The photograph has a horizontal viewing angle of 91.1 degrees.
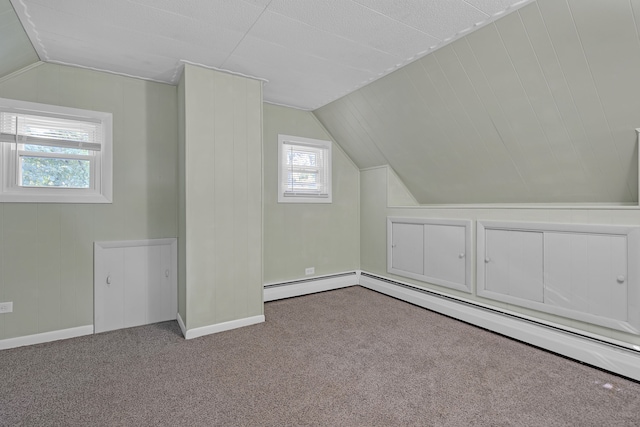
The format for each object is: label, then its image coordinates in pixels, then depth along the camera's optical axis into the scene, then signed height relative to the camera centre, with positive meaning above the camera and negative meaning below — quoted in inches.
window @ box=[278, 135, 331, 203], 155.3 +21.1
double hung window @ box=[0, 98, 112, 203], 100.3 +19.6
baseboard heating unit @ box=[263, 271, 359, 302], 149.8 -38.5
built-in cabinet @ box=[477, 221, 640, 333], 86.4 -19.0
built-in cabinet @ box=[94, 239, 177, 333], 112.7 -27.0
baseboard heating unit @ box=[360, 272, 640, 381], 84.5 -40.0
